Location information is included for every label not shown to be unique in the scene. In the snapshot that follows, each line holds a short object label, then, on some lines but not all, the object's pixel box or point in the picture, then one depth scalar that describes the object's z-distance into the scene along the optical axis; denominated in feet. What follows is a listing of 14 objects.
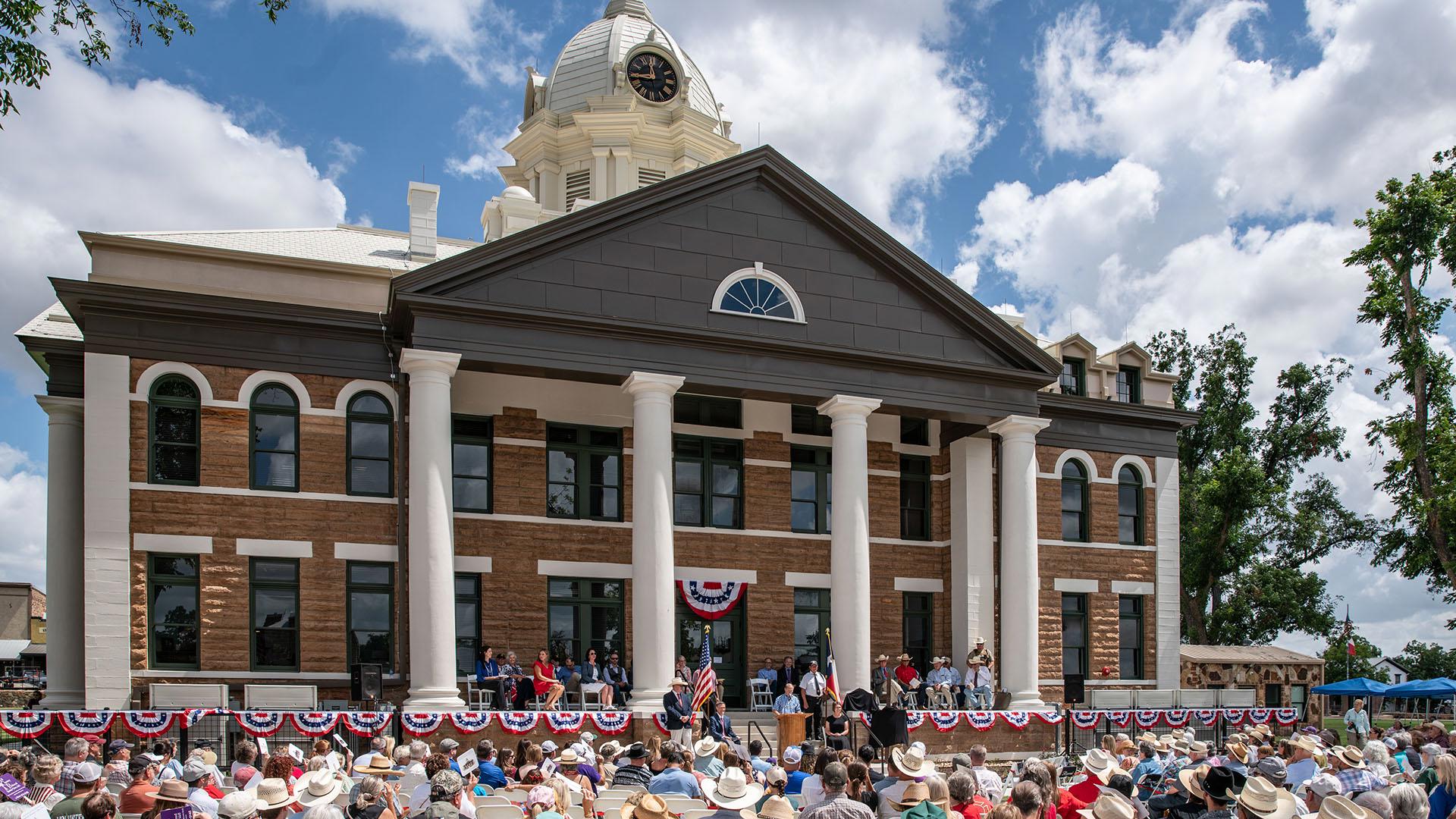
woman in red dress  77.97
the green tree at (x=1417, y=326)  120.26
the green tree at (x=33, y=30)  45.01
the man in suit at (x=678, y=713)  72.18
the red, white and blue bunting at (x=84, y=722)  63.82
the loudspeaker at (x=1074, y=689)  84.89
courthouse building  76.28
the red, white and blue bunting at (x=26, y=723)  63.21
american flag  74.28
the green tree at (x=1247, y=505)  152.76
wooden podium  77.36
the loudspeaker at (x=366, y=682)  69.77
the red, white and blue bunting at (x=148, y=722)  65.72
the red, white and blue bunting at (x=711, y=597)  89.86
